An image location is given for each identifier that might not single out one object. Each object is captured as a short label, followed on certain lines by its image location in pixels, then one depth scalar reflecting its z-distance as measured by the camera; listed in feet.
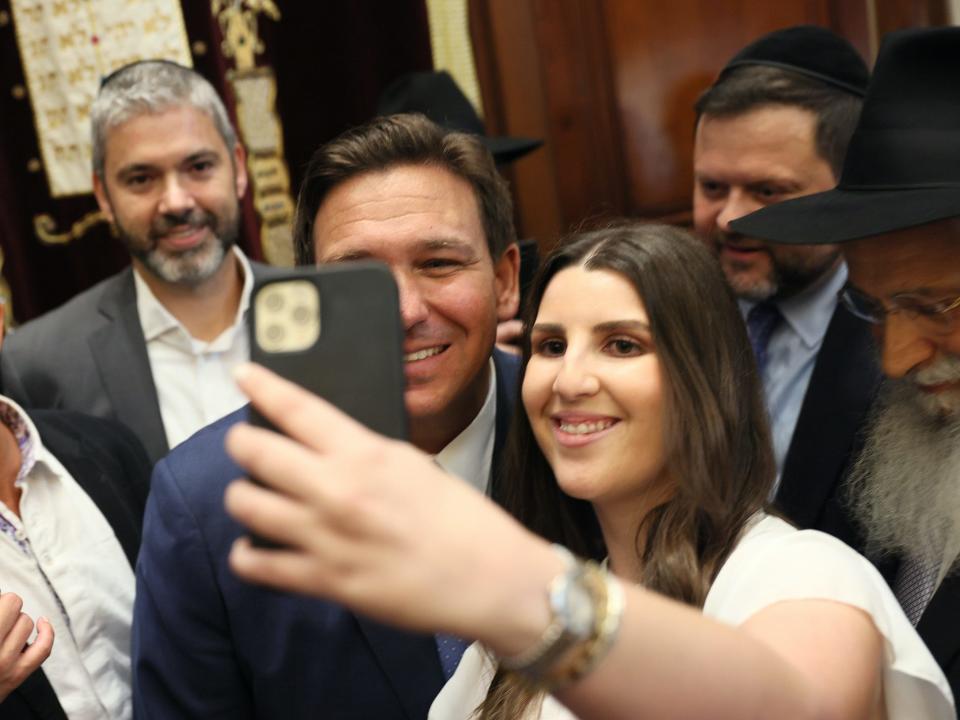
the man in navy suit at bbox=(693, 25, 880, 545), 8.31
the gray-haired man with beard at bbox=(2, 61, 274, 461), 10.02
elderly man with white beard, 5.78
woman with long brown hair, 2.58
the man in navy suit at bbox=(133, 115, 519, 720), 5.65
